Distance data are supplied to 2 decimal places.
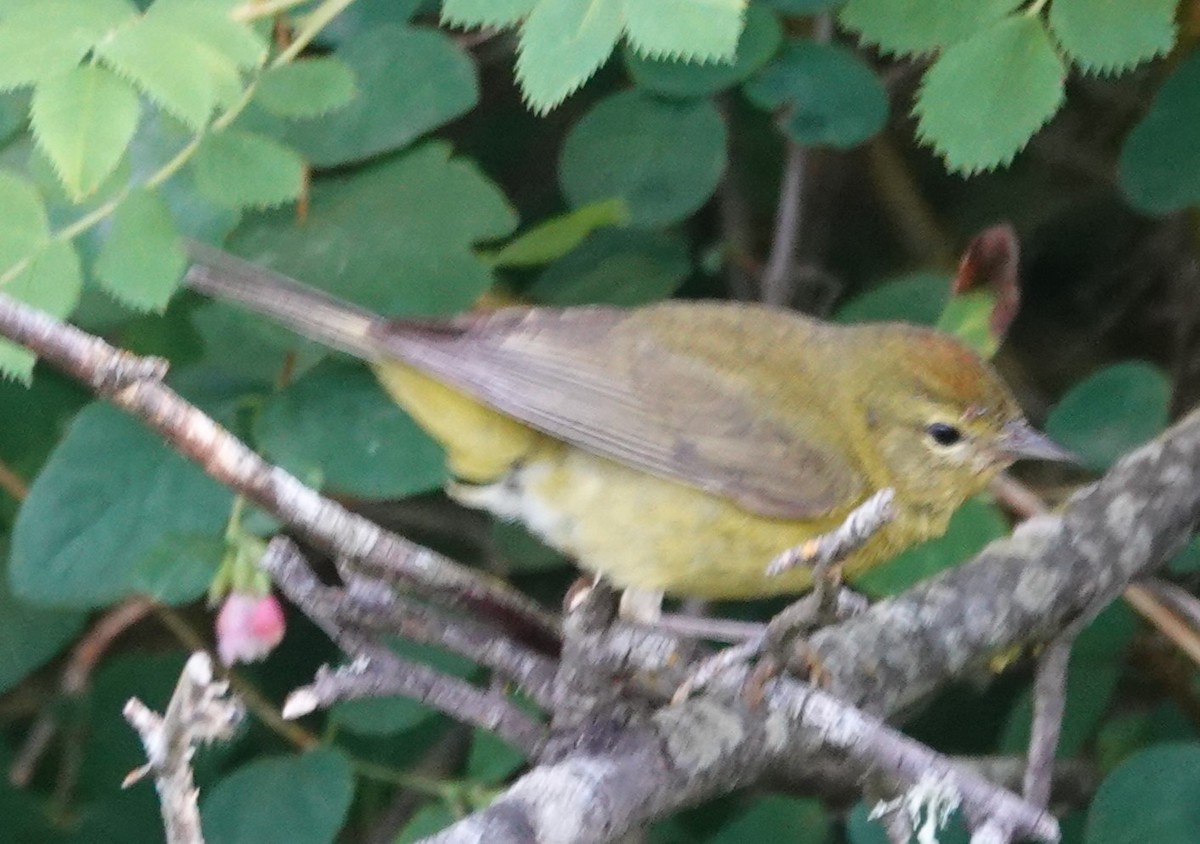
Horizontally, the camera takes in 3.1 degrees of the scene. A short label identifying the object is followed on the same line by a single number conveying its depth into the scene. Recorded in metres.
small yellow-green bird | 2.75
